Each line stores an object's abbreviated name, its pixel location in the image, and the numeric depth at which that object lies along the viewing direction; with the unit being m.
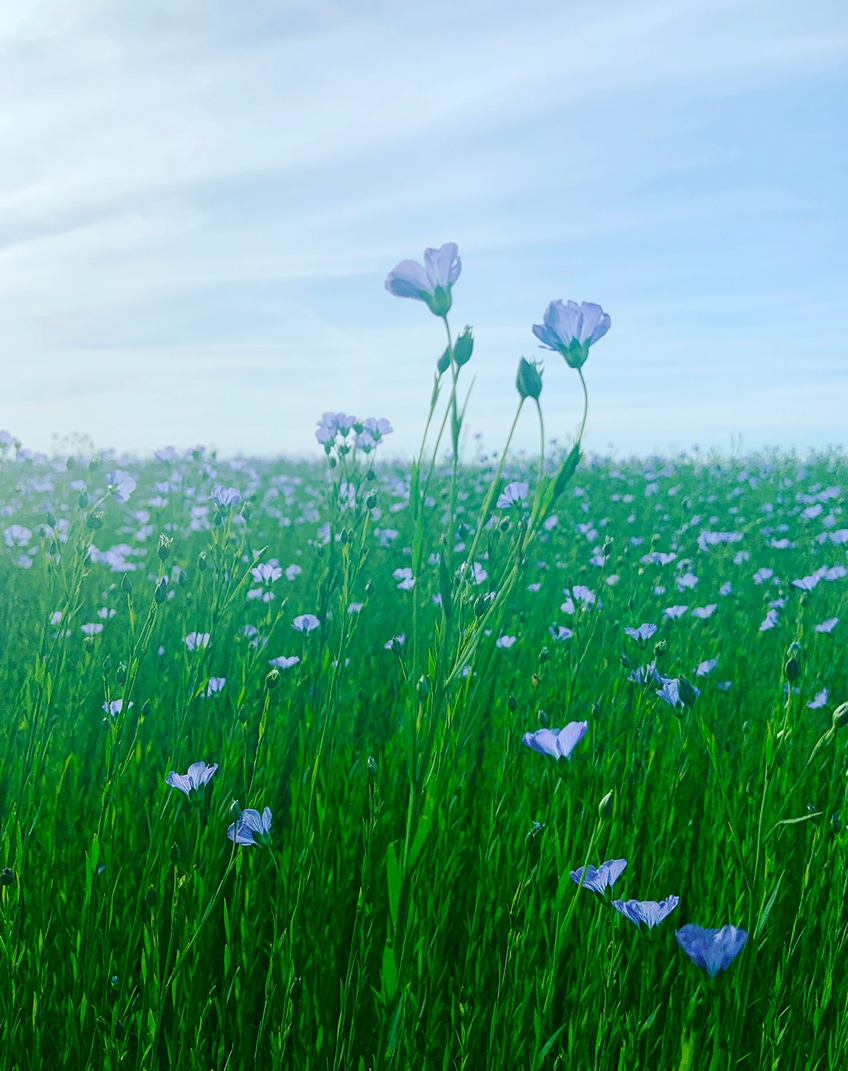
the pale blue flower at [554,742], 0.34
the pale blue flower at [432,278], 0.30
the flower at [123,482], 0.69
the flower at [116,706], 0.45
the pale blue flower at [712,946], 0.27
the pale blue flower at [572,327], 0.29
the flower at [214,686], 0.51
